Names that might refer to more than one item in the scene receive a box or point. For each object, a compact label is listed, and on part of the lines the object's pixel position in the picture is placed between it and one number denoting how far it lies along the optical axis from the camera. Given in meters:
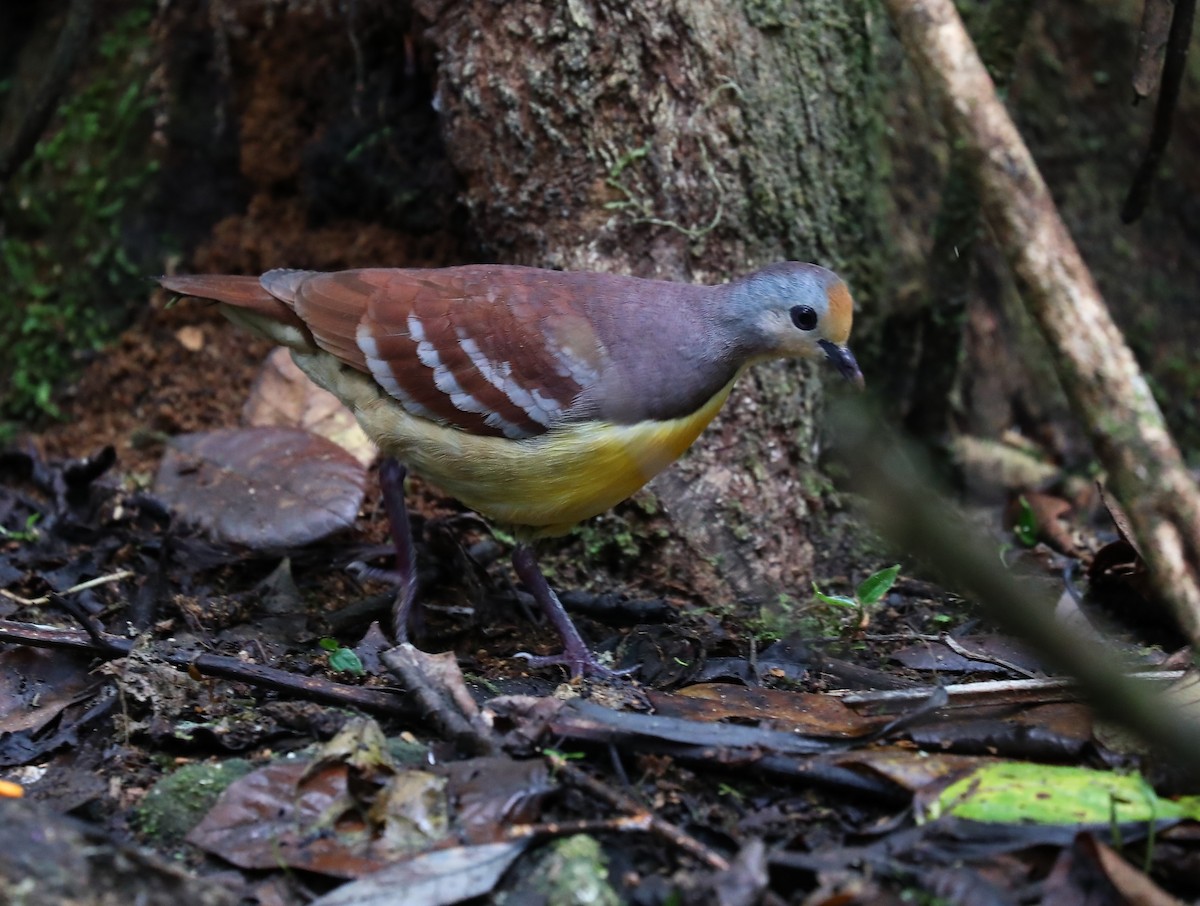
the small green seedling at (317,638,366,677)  7.63
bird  8.42
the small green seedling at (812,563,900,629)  8.42
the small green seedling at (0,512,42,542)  9.90
